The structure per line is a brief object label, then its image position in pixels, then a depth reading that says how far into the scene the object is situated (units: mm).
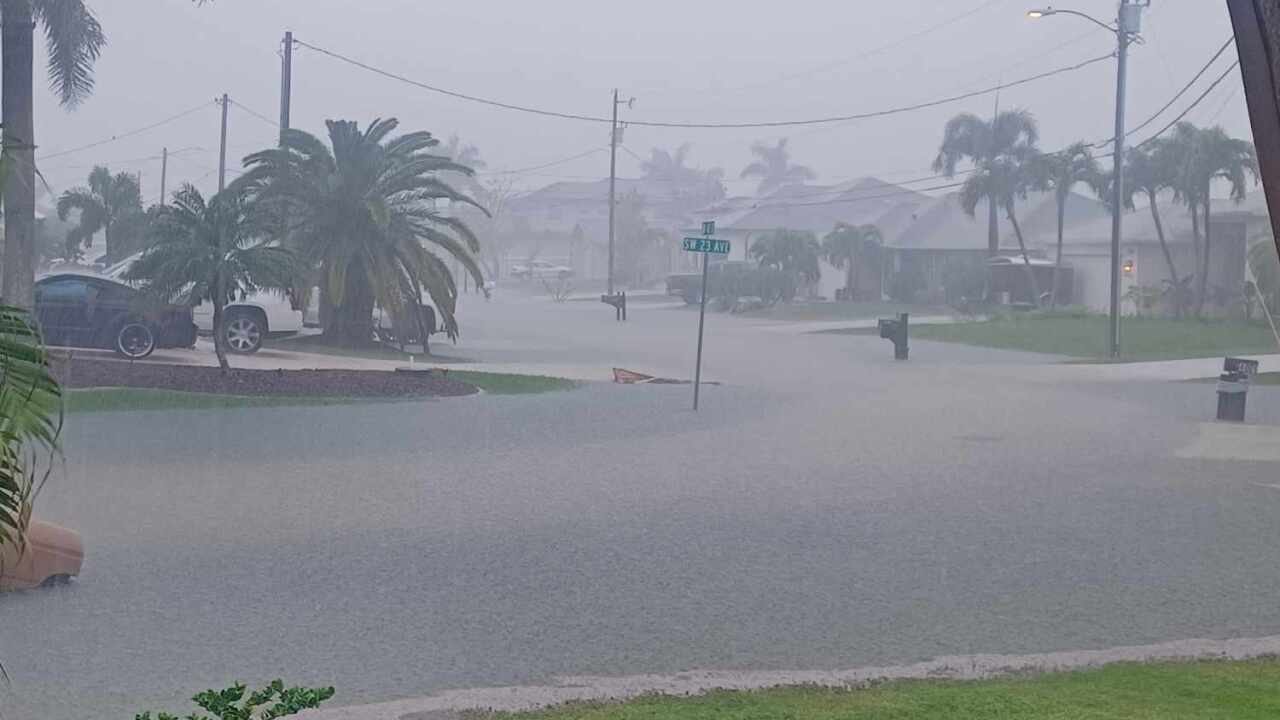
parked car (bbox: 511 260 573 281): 66875
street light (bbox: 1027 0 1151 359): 35281
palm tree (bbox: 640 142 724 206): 97500
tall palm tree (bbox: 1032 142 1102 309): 55188
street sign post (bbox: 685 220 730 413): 22078
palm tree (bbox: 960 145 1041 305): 61000
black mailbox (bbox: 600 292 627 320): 50938
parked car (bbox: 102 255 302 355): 26891
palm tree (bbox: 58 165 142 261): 24656
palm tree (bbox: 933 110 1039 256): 64250
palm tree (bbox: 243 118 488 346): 28953
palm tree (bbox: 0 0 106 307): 19094
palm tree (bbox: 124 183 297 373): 21047
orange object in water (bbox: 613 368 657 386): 27078
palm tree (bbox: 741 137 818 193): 99375
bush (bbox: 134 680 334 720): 4688
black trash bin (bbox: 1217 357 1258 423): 21734
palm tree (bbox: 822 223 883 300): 63281
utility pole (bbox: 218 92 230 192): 28738
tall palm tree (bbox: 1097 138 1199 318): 45344
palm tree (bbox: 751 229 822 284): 61594
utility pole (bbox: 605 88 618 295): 58881
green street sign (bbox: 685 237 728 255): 22078
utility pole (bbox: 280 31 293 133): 26453
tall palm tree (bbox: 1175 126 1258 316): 44375
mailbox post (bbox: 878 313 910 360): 34188
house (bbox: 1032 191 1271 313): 47062
